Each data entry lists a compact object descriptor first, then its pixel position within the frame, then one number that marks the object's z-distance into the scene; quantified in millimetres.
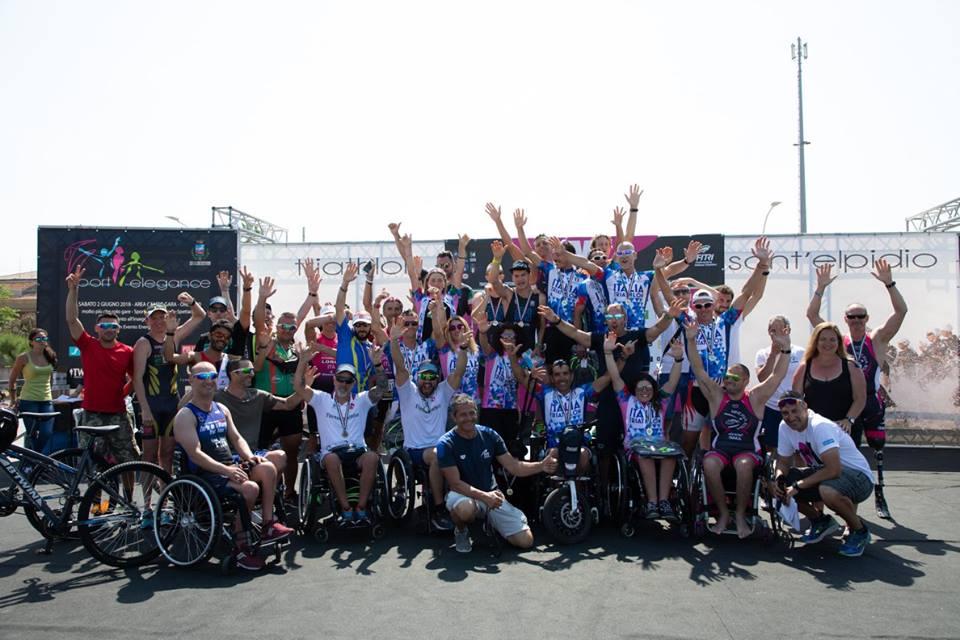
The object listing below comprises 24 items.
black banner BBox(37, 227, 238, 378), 11930
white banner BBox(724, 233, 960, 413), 12016
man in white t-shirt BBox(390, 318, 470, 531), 6031
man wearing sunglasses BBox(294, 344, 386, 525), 5586
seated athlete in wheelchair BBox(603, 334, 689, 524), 5535
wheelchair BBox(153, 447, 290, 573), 4785
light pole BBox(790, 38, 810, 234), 25609
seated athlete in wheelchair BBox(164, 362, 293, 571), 4805
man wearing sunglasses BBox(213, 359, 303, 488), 5816
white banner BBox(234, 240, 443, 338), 12789
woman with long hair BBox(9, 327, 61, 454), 8297
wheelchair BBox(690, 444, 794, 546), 5410
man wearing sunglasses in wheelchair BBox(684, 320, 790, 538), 5406
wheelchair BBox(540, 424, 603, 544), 5320
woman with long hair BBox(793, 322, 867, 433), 5820
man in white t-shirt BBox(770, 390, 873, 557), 5109
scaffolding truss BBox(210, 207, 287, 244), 14280
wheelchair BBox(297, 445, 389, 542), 5562
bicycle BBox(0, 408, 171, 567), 4961
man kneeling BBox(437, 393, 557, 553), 5266
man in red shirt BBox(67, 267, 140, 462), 6207
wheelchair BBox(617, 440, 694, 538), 5543
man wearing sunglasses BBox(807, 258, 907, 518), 6238
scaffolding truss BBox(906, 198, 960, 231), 14234
